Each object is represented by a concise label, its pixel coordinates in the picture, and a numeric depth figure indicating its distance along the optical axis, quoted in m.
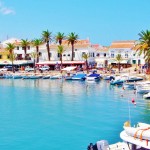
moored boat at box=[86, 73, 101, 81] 79.06
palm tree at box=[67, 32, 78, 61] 101.31
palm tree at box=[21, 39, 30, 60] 108.62
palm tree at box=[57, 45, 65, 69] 96.81
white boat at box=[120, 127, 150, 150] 16.81
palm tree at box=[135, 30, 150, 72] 72.94
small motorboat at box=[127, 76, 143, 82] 71.82
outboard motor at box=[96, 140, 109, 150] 20.55
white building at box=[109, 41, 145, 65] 99.36
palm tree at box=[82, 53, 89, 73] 94.64
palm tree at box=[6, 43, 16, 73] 103.88
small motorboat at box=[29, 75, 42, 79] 88.75
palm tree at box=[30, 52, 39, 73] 103.86
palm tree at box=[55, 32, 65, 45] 104.50
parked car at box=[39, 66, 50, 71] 98.21
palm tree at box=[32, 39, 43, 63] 104.01
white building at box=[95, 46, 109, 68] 103.50
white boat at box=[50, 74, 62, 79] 86.62
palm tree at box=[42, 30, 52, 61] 105.67
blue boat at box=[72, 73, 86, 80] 81.75
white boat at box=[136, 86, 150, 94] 56.32
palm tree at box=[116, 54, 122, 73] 93.50
